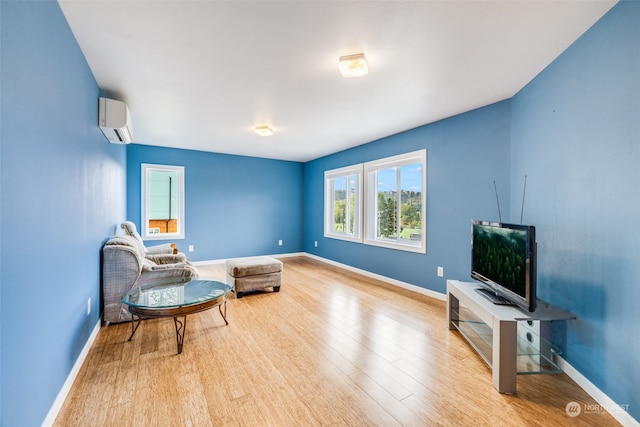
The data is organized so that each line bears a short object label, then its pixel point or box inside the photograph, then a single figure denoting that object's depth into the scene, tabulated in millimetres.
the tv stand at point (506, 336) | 1794
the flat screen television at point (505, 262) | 1896
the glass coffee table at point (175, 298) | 2158
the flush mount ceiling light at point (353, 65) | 2131
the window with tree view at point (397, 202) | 3975
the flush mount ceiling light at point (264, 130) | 3977
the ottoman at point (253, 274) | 3697
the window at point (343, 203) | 5180
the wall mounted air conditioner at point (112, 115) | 2734
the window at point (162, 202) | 5203
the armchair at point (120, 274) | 2756
